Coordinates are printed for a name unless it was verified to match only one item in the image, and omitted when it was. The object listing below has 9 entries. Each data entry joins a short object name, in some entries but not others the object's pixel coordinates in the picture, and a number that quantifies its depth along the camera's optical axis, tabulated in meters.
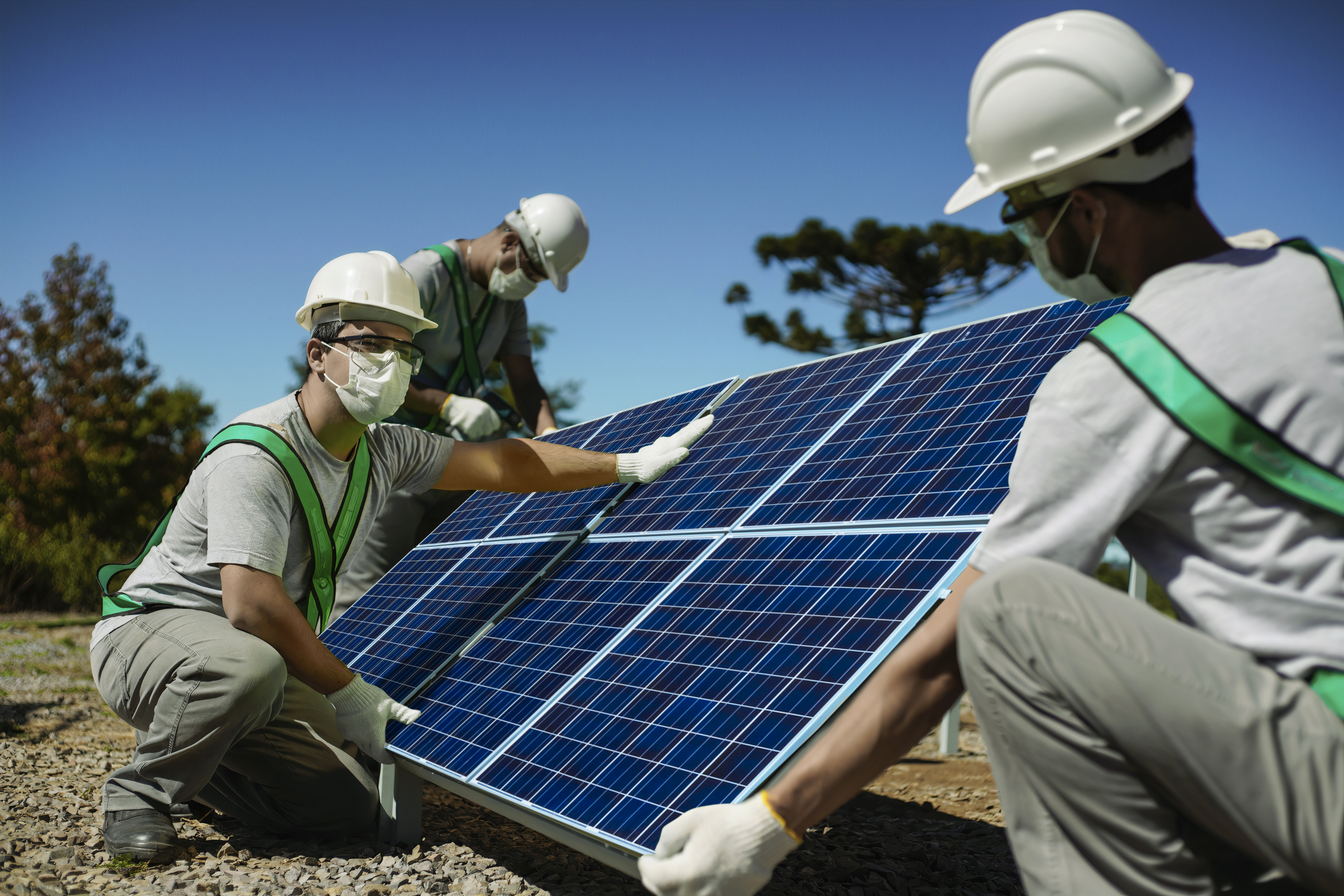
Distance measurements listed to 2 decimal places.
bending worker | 7.58
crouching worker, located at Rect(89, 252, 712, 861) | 4.48
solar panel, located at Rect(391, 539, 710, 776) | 4.05
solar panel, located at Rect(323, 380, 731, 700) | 5.29
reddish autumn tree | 24.86
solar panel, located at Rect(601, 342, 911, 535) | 4.68
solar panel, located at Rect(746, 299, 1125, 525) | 3.56
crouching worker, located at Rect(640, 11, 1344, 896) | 1.90
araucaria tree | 34.56
